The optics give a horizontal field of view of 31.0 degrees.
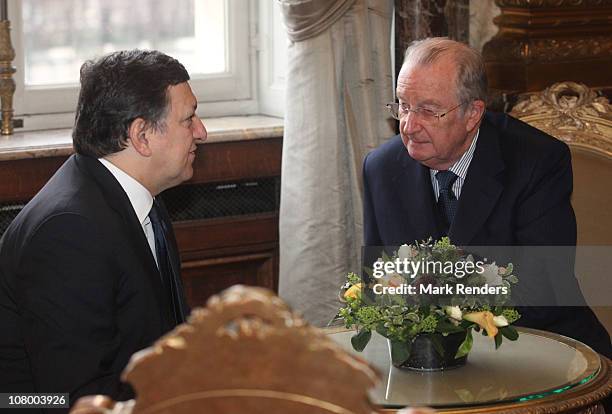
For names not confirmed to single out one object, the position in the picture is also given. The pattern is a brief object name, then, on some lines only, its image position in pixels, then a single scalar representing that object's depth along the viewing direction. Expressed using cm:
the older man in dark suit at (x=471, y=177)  311
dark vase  236
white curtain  388
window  423
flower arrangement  230
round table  220
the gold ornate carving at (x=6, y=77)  397
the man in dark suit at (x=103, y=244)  224
